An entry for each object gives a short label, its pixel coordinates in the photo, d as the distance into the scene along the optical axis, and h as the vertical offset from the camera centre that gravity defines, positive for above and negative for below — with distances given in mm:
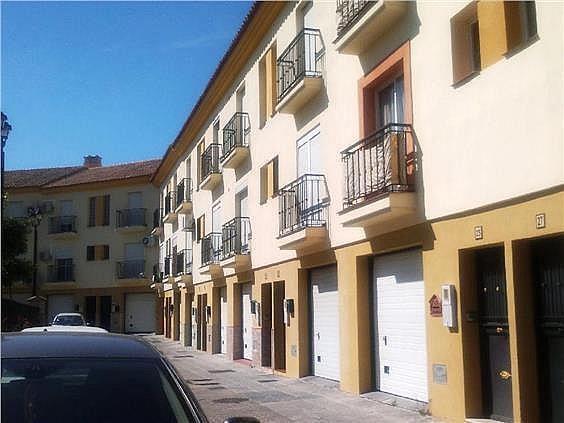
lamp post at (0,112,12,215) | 20581 +5525
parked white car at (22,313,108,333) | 28297 -763
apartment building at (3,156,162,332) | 45781 +3859
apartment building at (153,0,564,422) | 8008 +1481
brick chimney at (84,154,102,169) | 57594 +12113
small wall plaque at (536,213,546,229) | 7621 +808
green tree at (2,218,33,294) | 32844 +2657
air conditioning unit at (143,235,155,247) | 45531 +4039
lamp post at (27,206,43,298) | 37888 +5185
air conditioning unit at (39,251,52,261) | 48181 +3367
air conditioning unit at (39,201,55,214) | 48688 +6926
